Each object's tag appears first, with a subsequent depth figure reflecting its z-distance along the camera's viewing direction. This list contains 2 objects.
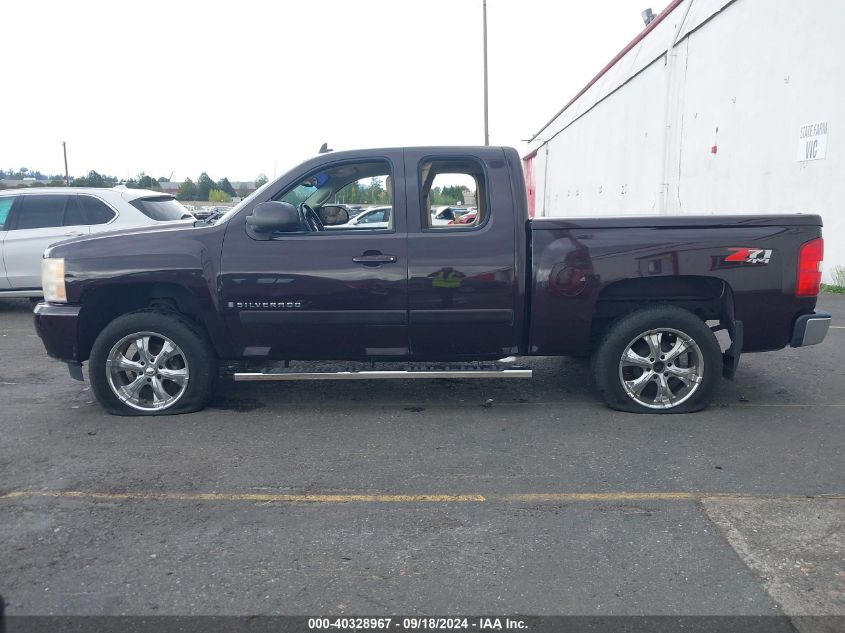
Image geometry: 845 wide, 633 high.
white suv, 9.95
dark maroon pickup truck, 5.00
